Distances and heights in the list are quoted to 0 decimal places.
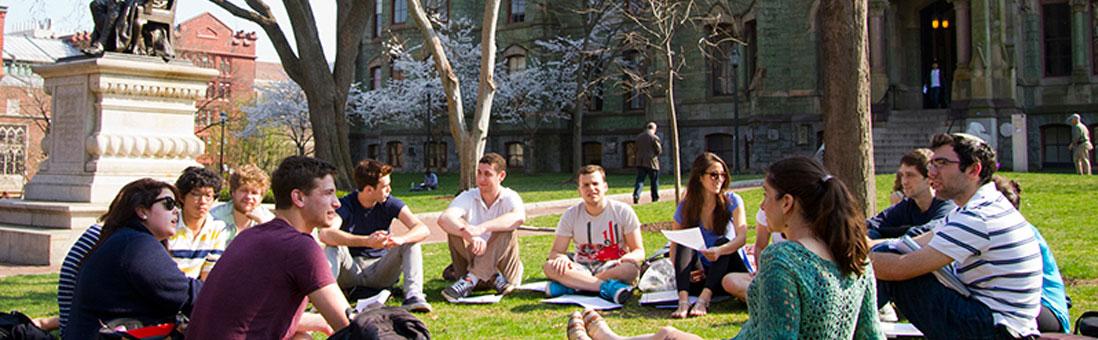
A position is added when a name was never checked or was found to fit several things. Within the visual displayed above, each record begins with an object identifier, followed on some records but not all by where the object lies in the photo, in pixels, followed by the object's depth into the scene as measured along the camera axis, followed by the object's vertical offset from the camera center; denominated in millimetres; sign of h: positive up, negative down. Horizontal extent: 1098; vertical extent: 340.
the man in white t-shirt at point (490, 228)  8047 -330
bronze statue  11000 +2037
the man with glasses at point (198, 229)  5703 -239
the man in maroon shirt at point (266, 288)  3704 -387
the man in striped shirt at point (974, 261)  4309 -355
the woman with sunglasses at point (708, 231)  7074 -344
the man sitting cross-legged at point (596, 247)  7746 -503
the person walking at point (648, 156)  19703 +711
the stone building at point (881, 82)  26219 +3364
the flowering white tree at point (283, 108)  44938 +4124
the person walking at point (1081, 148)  21969 +890
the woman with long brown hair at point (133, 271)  4234 -357
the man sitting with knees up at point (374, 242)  7340 -401
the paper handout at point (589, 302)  7368 -923
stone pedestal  10758 +824
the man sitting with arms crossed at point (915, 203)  6172 -112
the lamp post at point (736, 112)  31453 +2624
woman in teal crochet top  3207 -262
